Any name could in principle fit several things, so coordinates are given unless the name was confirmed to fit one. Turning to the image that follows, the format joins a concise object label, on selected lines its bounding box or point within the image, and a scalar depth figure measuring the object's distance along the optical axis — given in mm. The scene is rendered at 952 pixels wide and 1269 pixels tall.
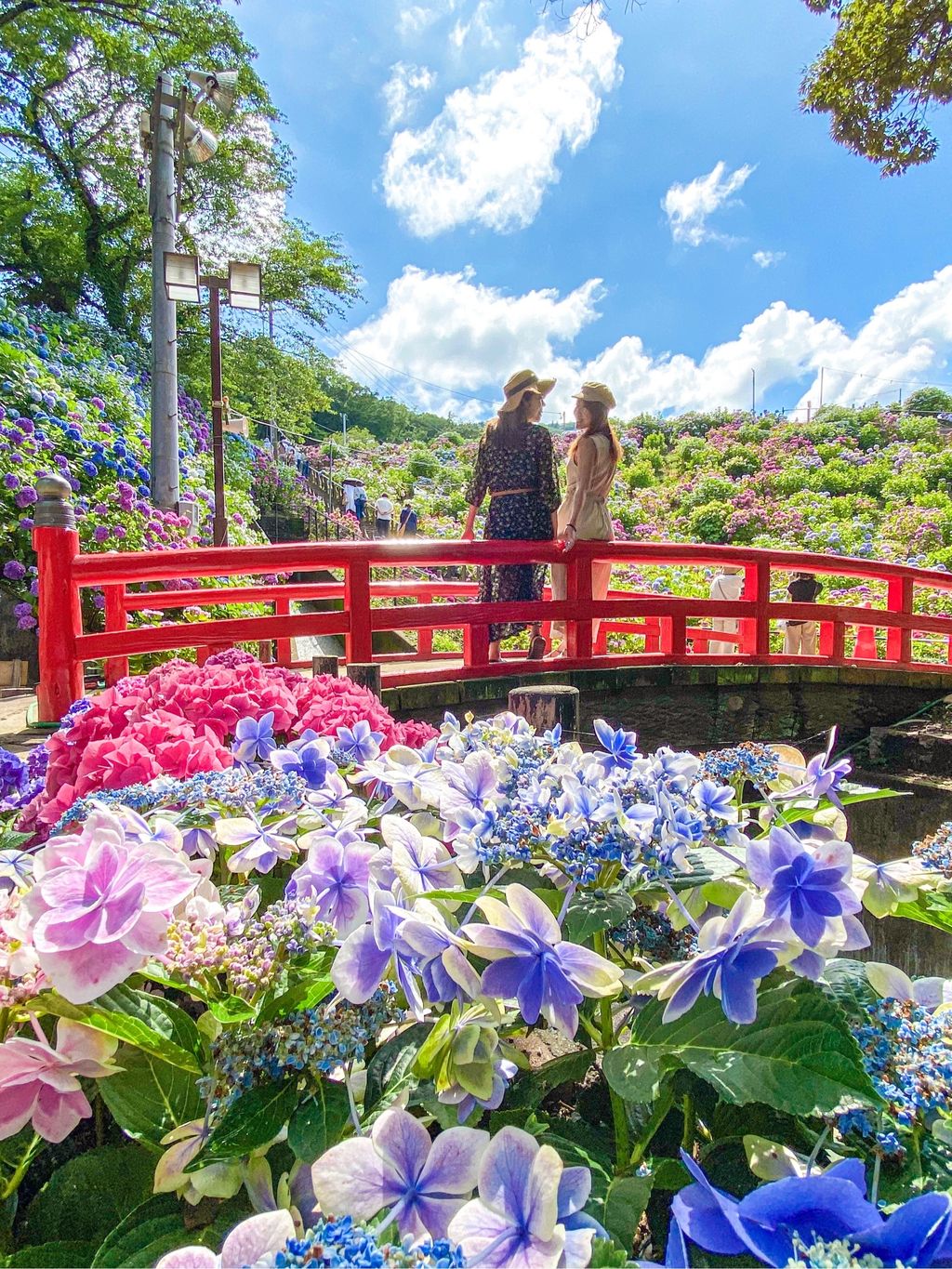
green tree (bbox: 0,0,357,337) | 13883
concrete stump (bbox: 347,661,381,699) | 2696
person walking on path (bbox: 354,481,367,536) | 19280
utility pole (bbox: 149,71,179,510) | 8344
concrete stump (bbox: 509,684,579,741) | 1830
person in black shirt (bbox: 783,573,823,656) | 6973
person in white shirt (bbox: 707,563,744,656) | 8023
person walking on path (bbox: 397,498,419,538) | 17672
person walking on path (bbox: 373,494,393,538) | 18703
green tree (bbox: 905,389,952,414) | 30375
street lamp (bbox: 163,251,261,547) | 8016
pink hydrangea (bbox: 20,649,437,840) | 1431
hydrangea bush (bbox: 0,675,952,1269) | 456
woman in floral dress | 4387
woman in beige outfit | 4426
